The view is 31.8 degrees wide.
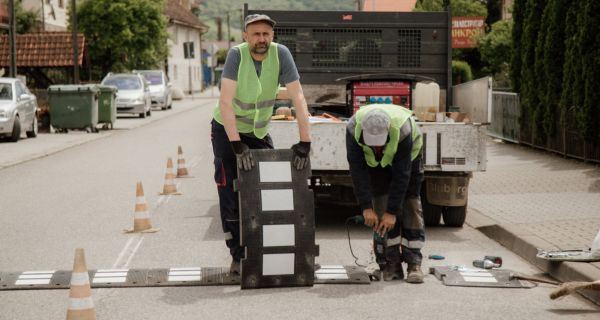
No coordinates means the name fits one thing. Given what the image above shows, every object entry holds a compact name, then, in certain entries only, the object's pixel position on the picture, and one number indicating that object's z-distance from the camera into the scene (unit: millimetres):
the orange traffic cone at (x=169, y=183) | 14602
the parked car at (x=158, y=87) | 47688
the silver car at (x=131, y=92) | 39000
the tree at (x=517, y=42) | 22250
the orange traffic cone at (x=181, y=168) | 17359
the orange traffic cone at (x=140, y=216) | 11023
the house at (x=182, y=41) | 80800
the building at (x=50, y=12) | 49812
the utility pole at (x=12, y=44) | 31016
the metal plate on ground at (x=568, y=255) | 7915
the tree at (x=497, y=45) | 33281
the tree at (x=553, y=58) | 19219
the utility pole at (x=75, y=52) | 38188
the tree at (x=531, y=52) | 20859
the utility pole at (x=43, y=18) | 49684
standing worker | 7730
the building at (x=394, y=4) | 70250
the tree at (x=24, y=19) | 45938
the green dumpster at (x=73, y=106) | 29438
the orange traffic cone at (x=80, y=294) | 6160
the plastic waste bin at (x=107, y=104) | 31172
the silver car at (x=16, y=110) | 25406
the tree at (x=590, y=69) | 16828
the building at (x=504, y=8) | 44688
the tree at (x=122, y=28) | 49094
